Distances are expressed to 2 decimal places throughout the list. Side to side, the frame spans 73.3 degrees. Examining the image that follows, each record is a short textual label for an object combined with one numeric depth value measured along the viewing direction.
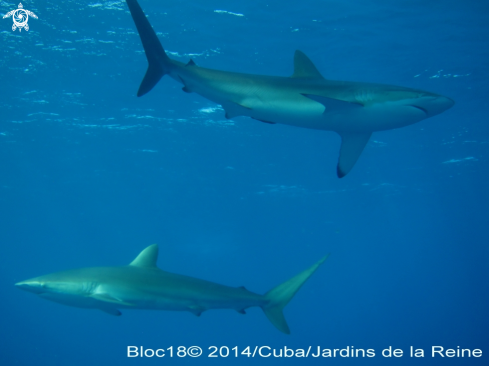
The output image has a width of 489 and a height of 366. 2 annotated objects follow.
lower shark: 5.66
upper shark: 4.07
